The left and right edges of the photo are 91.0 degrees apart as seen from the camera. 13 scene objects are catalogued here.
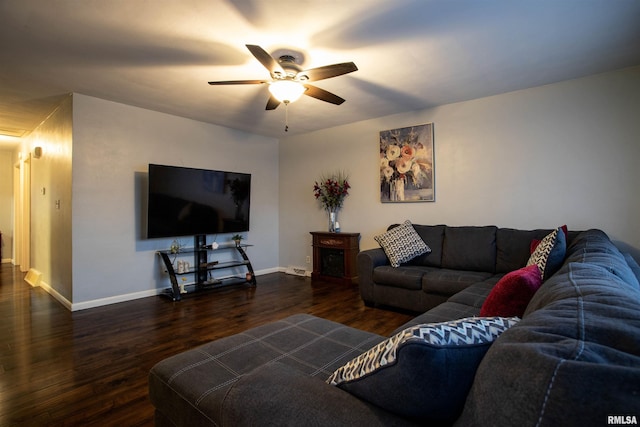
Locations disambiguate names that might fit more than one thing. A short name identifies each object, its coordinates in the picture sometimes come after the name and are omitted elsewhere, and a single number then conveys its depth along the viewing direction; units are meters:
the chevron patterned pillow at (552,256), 1.91
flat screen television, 4.02
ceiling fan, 2.40
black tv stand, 4.20
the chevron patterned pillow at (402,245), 3.69
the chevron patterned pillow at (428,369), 0.70
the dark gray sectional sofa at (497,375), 0.47
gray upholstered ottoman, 0.78
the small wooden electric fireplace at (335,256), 4.78
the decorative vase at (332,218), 5.14
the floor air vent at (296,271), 5.56
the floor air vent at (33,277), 4.79
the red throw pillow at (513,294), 1.30
